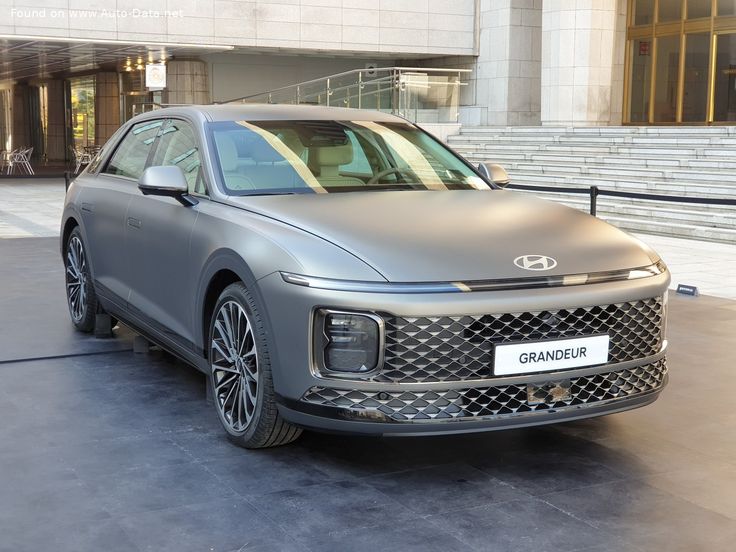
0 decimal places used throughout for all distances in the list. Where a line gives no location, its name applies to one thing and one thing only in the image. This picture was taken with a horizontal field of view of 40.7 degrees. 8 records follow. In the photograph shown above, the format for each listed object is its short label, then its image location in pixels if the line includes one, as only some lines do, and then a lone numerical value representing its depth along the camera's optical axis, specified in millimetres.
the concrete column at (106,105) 40438
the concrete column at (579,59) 27625
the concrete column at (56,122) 44469
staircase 15680
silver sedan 3941
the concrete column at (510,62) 31328
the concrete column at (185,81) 32000
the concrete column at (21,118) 47844
